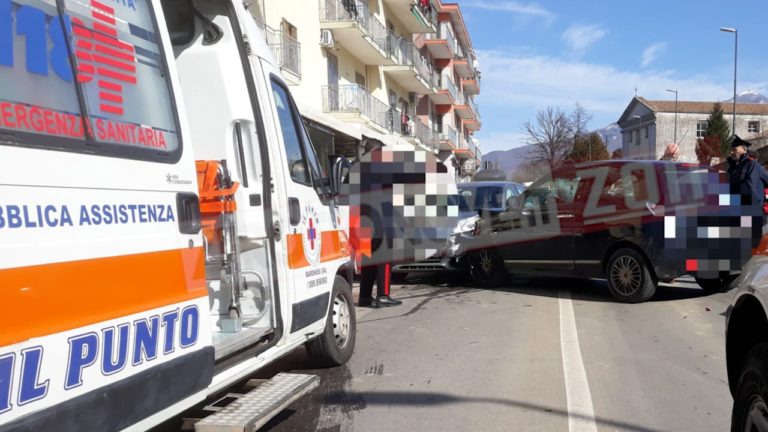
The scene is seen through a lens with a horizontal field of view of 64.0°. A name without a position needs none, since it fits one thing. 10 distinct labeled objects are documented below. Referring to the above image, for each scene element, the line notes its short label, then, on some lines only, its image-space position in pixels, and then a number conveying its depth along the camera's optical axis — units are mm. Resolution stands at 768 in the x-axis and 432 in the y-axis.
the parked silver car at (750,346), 2295
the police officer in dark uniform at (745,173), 7867
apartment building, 18141
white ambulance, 2098
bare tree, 53250
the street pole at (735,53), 31688
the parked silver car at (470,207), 9820
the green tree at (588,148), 54606
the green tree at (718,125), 63219
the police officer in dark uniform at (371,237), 7656
